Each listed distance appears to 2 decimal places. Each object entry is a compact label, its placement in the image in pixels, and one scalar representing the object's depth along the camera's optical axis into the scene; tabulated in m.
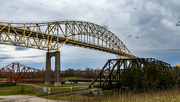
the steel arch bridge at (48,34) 45.03
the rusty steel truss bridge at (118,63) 31.87
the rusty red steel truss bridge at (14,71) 69.50
